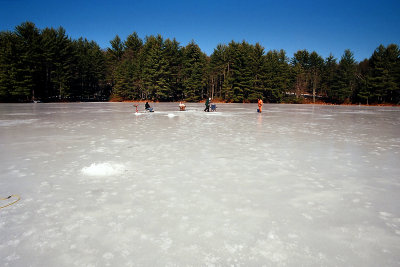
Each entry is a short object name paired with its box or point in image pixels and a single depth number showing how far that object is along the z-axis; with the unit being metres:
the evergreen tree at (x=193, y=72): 64.19
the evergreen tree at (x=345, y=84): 62.22
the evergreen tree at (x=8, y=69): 49.12
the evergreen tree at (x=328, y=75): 66.25
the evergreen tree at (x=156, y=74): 62.81
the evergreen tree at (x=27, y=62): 50.03
